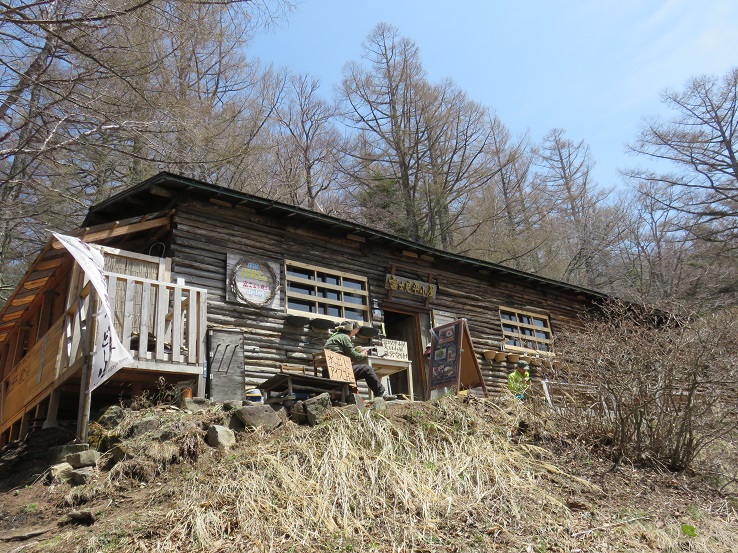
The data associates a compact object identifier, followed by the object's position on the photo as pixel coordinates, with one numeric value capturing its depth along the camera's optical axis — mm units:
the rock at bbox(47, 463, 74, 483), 6699
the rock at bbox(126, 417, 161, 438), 7242
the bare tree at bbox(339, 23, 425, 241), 22453
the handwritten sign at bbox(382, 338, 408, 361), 12055
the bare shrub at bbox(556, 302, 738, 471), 7438
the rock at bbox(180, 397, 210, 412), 8078
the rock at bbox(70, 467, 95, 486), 6574
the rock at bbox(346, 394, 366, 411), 8500
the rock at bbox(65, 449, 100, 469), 6867
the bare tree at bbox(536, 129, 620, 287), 25875
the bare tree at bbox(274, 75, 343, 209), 23422
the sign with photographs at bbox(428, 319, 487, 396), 9922
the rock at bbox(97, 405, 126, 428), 7664
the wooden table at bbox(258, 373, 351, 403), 8352
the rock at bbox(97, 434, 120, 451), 7252
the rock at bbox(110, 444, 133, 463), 6770
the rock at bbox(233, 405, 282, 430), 7531
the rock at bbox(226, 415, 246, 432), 7566
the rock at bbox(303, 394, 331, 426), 7668
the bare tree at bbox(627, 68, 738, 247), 20672
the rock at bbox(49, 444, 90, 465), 7117
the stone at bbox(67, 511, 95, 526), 5770
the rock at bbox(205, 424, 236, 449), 7035
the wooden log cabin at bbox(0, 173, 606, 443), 8609
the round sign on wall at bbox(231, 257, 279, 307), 10750
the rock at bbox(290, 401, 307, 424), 7844
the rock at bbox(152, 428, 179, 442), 7107
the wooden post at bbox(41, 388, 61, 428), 8594
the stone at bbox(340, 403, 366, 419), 7570
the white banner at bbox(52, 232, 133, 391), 6867
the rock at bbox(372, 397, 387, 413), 7945
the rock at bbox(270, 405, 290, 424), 7791
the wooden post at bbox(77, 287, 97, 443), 7250
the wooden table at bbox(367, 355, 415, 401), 11406
